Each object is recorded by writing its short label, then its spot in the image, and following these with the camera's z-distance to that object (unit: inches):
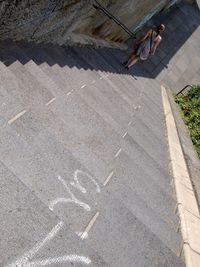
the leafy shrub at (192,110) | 376.9
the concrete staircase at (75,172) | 96.8
